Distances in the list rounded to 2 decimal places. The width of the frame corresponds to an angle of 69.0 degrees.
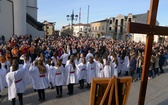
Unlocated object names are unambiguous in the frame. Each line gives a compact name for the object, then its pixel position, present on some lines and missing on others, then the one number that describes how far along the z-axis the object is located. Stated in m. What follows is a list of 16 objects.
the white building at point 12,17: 18.76
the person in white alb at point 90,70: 6.51
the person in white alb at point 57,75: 5.48
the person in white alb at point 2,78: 5.17
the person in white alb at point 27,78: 5.15
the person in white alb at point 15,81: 4.41
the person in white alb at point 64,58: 8.78
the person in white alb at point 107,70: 6.51
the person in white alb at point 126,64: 8.59
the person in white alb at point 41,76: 5.07
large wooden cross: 2.66
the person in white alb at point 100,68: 6.61
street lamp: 30.46
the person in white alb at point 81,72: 6.31
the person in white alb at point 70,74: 5.80
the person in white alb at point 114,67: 6.86
